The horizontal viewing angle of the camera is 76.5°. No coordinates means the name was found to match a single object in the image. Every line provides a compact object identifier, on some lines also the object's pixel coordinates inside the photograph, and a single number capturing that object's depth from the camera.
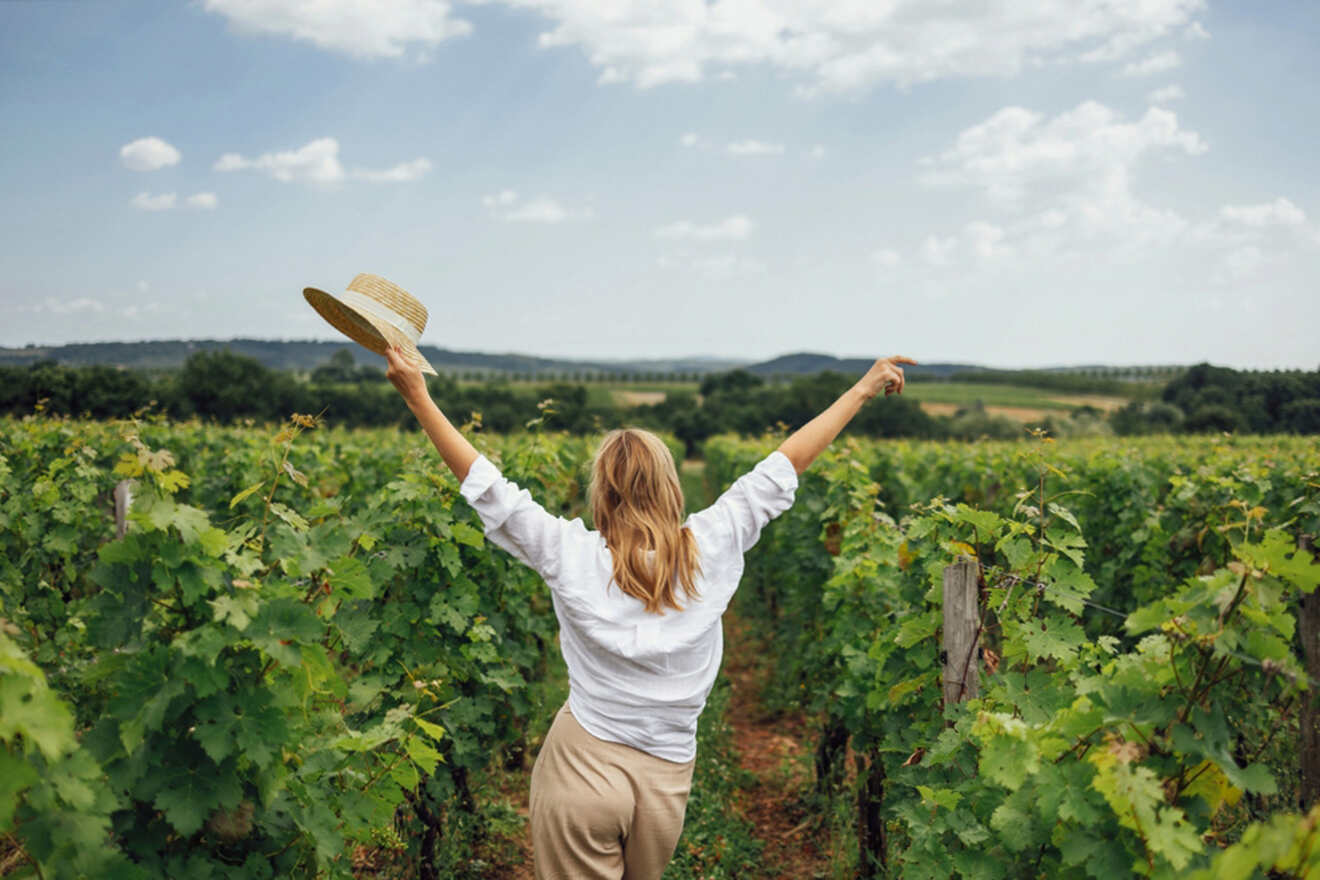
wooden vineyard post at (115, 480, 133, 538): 4.81
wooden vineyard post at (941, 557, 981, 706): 3.22
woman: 2.27
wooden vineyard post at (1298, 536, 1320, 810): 3.71
